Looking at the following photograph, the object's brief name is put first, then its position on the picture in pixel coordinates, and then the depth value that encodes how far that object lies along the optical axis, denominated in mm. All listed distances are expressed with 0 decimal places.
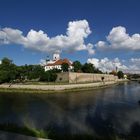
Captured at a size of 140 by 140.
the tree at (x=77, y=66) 43994
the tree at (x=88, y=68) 43732
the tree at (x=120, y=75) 65974
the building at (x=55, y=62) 53379
